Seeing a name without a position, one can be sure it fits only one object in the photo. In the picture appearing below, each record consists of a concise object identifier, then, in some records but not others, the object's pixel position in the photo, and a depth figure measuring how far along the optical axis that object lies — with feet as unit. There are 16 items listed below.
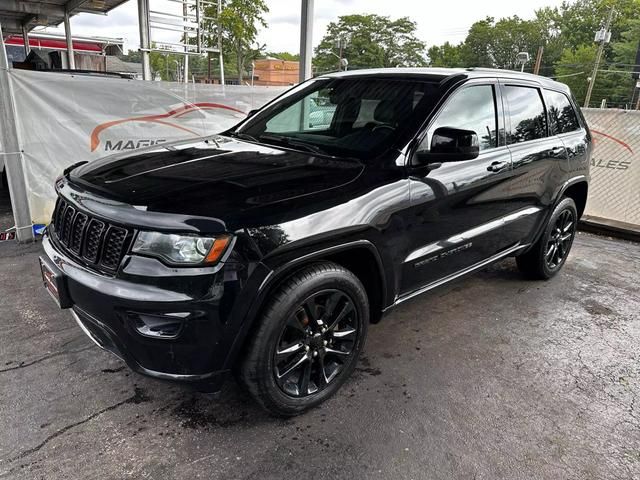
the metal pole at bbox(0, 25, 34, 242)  15.75
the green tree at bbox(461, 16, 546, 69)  238.68
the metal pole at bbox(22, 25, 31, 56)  50.29
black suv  6.79
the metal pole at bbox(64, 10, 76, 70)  42.39
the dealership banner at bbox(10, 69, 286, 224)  16.75
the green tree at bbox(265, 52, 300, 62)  291.30
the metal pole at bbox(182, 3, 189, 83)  35.70
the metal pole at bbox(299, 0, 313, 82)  20.81
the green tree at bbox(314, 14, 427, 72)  230.68
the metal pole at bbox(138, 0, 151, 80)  31.58
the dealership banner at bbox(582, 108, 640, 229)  20.45
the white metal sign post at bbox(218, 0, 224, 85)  42.33
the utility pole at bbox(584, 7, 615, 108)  105.81
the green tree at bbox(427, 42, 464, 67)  251.60
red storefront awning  71.99
